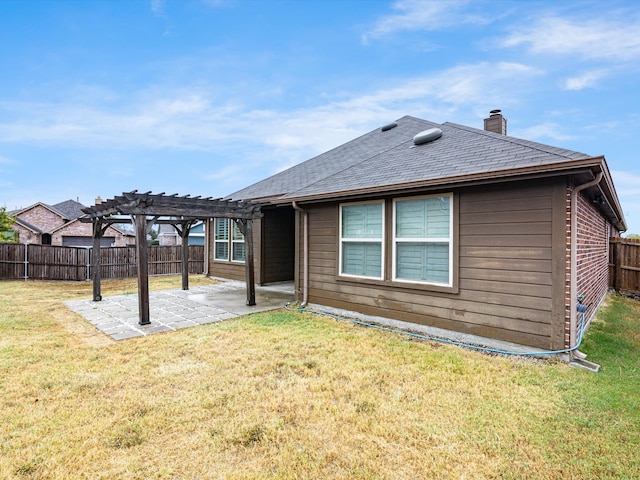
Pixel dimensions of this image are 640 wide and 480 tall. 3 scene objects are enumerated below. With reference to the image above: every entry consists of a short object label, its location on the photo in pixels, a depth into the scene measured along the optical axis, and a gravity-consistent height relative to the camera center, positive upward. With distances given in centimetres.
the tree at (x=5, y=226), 1747 +63
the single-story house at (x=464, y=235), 382 -4
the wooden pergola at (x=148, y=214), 548 +42
